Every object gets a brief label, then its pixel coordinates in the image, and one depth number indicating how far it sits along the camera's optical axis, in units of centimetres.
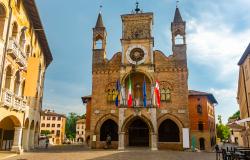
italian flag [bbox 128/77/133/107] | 2898
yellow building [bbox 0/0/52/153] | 1609
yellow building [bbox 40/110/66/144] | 8244
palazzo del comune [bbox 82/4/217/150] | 2902
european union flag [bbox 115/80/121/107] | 2968
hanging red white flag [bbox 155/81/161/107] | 2874
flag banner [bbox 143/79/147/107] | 2858
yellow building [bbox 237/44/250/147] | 2273
